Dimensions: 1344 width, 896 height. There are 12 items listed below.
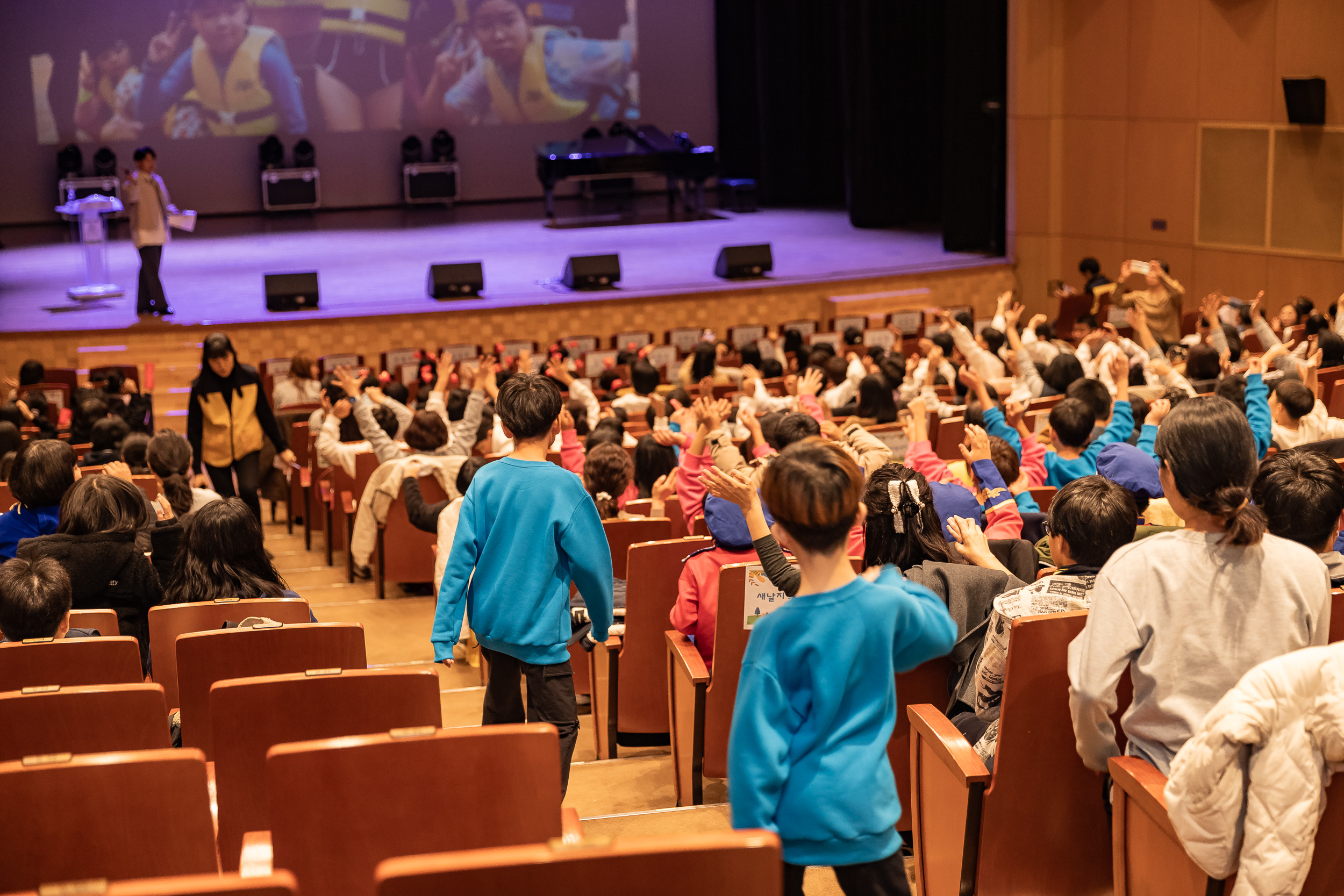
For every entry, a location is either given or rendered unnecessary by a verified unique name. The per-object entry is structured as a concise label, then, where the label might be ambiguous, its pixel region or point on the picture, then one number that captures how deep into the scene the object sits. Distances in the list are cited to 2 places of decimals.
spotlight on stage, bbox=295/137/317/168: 17.47
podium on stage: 12.24
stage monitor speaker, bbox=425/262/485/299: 12.25
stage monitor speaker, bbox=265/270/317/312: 11.88
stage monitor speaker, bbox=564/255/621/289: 12.62
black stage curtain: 15.94
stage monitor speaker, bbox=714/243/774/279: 12.89
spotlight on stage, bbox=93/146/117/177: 16.64
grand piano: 16.33
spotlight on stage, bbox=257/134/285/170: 17.33
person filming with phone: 10.68
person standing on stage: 11.41
